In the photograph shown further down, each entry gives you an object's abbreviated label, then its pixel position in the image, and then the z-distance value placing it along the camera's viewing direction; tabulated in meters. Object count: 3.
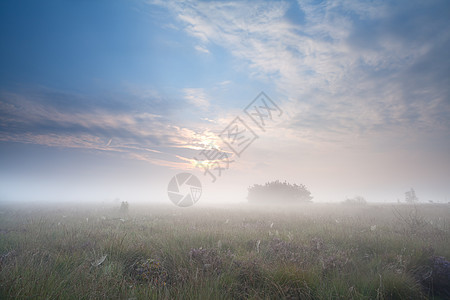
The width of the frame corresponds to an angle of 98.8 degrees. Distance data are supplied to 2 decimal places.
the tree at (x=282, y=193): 34.22
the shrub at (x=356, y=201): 26.62
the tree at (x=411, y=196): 35.47
